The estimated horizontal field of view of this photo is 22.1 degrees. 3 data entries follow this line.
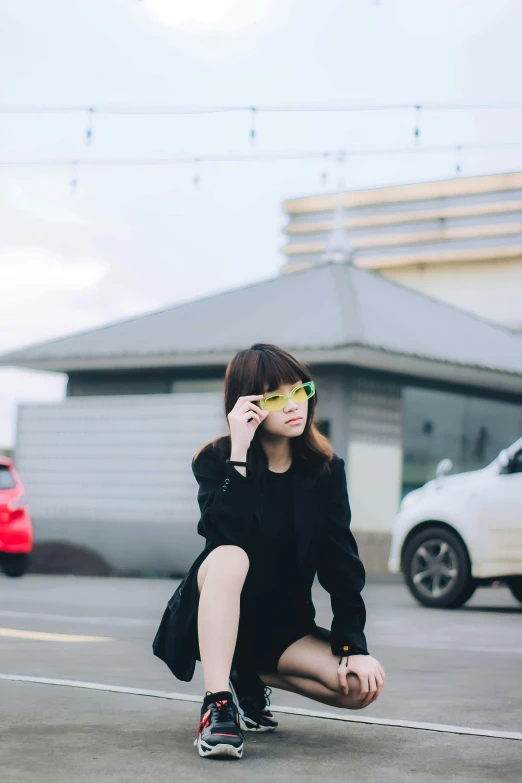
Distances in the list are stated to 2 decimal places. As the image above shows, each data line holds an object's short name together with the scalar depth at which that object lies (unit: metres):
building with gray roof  18.89
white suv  11.70
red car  16.23
